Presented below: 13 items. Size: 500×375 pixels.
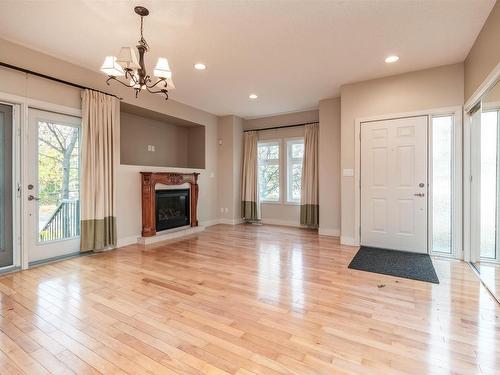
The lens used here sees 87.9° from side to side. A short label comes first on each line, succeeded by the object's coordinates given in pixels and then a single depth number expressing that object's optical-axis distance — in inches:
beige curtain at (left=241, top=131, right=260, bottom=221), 265.4
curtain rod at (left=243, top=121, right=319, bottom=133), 238.7
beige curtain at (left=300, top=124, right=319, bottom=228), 233.5
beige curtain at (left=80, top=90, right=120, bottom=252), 153.6
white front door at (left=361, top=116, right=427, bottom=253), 157.5
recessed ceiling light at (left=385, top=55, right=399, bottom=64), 138.6
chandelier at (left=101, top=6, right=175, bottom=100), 95.7
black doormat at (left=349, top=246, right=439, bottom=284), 123.3
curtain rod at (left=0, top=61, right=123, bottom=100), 122.3
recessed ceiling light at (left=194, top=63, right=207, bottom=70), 149.1
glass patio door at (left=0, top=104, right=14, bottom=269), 124.4
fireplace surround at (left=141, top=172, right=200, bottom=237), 188.5
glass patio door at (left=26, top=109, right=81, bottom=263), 135.8
